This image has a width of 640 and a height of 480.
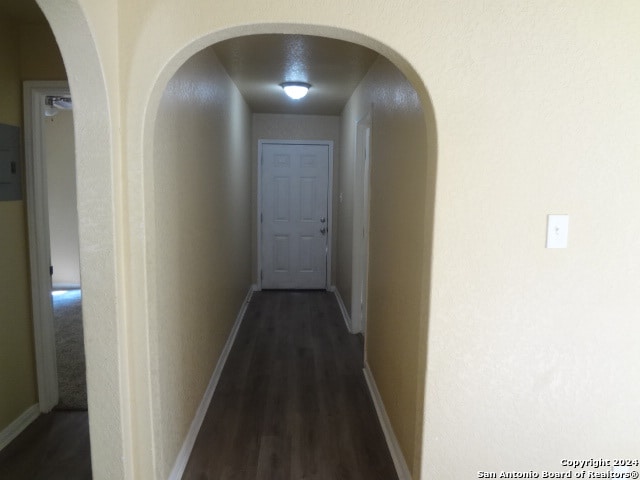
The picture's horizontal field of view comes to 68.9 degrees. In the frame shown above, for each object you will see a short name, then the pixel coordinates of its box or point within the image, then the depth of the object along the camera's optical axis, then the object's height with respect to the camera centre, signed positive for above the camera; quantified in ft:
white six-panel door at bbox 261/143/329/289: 19.21 -1.02
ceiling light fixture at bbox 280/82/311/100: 12.57 +2.77
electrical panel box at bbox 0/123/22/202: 8.00 +0.39
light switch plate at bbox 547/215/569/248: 5.45 -0.41
